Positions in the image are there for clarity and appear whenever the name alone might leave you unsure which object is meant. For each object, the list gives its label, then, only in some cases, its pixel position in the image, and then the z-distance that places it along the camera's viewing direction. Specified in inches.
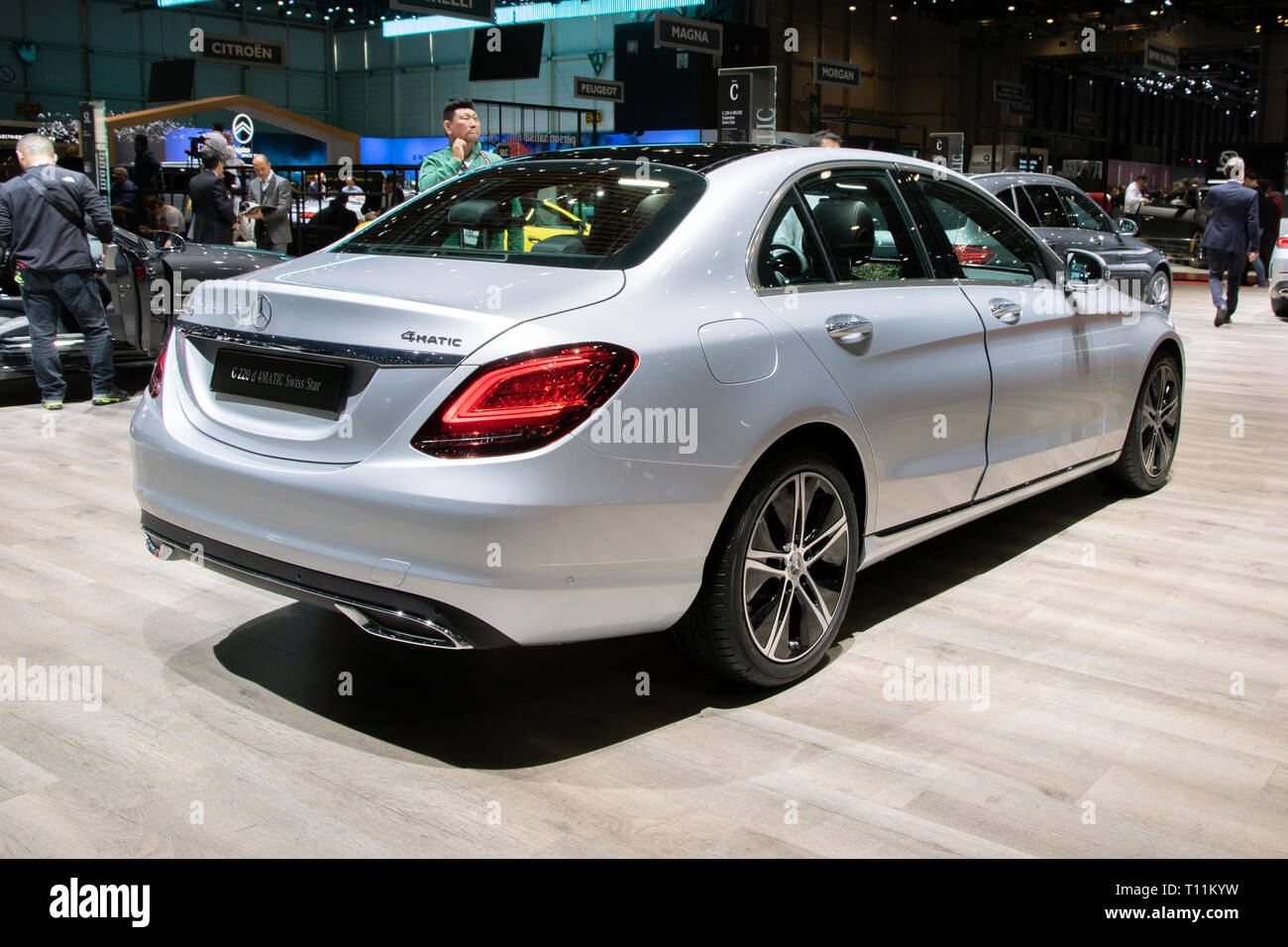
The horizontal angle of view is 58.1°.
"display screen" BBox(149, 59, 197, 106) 1132.5
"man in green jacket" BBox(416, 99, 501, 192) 256.7
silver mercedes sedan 97.3
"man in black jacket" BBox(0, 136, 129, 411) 289.1
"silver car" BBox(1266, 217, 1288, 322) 551.5
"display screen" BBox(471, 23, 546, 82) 829.2
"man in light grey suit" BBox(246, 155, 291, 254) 496.7
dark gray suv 422.0
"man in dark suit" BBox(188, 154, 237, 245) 429.4
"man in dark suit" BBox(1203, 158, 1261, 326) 509.4
